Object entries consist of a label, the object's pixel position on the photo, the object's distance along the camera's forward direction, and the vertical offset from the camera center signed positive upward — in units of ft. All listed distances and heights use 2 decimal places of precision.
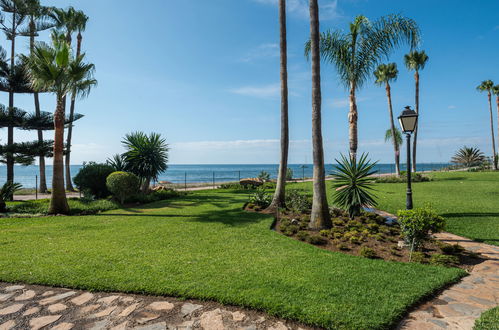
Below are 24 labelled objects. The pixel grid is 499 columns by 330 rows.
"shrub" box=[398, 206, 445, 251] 16.01 -3.09
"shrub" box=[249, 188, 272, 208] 32.68 -2.97
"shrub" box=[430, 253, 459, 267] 15.05 -4.96
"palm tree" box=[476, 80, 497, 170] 103.09 +30.43
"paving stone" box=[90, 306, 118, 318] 10.16 -5.03
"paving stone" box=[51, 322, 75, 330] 9.39 -5.07
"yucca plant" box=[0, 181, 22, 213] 33.19 -1.37
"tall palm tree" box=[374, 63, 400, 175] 81.46 +28.97
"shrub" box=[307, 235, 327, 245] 18.94 -4.61
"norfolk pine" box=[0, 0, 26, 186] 48.91 +28.52
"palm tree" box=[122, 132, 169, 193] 46.96 +3.48
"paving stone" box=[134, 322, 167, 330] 9.29 -5.08
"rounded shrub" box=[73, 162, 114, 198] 44.04 -0.11
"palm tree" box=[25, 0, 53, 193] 51.36 +31.09
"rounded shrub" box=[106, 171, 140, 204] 39.60 -0.92
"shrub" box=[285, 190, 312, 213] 29.09 -3.30
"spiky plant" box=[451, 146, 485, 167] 112.37 +5.19
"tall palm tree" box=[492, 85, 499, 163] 100.72 +28.71
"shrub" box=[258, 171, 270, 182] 73.09 -0.44
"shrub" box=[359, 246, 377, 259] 16.21 -4.78
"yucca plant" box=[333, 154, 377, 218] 24.54 -1.15
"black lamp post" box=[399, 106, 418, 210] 21.44 +3.87
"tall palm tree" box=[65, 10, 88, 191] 61.52 +30.01
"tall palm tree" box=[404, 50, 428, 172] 82.94 +32.34
